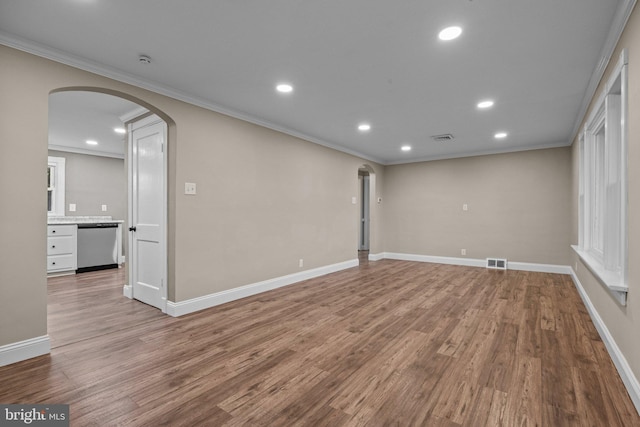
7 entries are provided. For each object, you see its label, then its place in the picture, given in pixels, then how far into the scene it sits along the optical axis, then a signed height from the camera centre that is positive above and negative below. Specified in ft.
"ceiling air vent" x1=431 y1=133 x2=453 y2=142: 16.86 +4.36
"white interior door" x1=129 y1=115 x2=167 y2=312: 11.53 +0.05
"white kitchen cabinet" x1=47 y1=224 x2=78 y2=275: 17.51 -2.21
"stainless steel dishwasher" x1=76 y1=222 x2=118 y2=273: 19.13 -2.24
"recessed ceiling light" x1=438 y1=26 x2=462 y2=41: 7.17 +4.39
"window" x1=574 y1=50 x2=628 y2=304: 6.80 +0.80
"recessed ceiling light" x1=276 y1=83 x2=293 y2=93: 10.39 +4.41
